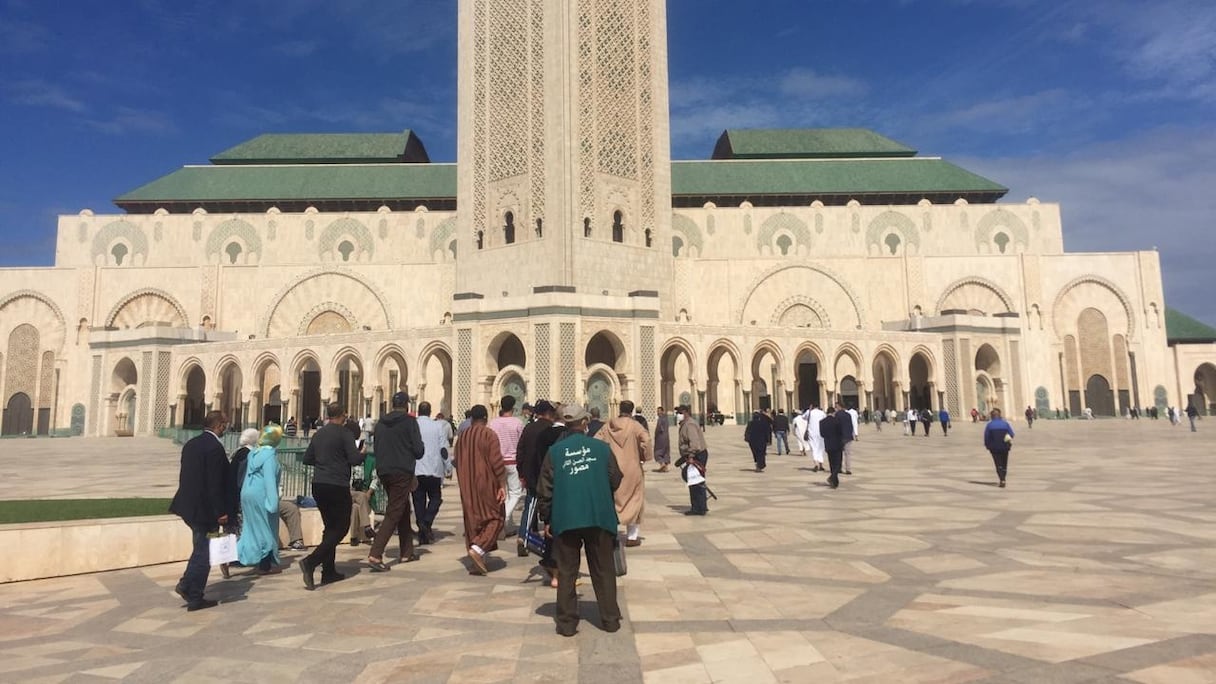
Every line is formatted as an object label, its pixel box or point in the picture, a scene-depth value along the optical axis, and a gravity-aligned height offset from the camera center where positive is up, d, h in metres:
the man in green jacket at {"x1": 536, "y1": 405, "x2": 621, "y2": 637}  4.15 -0.60
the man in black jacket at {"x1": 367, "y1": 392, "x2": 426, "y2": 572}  6.10 -0.33
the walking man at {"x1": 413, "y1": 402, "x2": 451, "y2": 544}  7.07 -0.56
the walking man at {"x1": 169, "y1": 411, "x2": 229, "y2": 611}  5.02 -0.49
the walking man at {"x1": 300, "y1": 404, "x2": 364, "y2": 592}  5.66 -0.45
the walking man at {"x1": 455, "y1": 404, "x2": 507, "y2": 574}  5.93 -0.57
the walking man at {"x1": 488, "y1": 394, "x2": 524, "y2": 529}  7.45 -0.22
